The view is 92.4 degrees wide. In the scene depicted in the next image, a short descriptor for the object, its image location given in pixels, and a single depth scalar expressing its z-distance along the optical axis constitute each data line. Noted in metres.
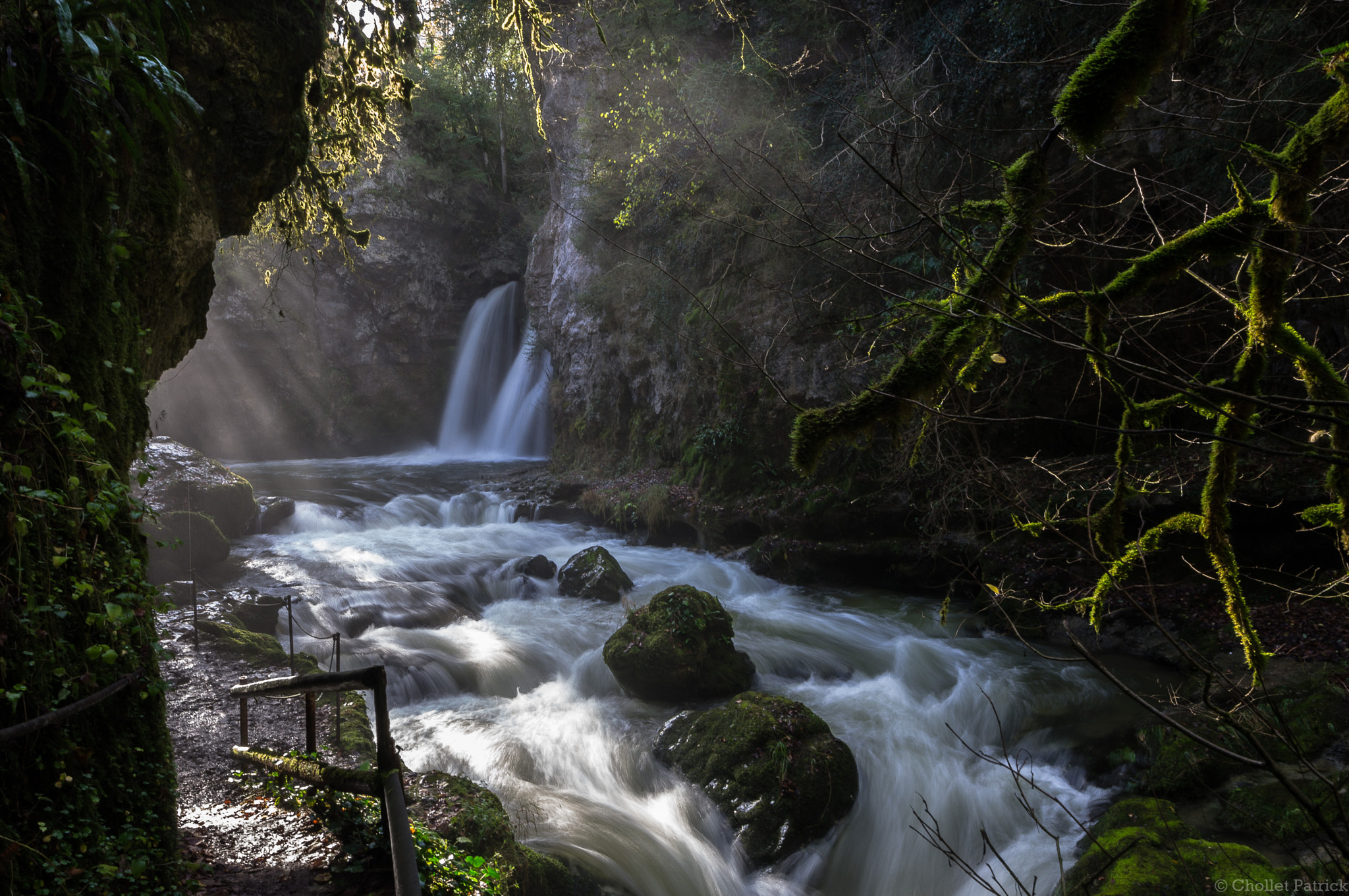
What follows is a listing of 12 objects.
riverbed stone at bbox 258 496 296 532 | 13.62
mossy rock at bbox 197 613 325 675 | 6.64
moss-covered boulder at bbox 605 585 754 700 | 7.22
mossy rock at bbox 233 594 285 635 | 8.23
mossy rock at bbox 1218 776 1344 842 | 4.20
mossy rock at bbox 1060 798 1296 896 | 3.57
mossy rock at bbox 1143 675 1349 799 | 5.04
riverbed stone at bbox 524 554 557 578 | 11.45
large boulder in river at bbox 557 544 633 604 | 10.53
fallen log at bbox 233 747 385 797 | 2.97
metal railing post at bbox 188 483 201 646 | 6.78
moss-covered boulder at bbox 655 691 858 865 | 5.39
